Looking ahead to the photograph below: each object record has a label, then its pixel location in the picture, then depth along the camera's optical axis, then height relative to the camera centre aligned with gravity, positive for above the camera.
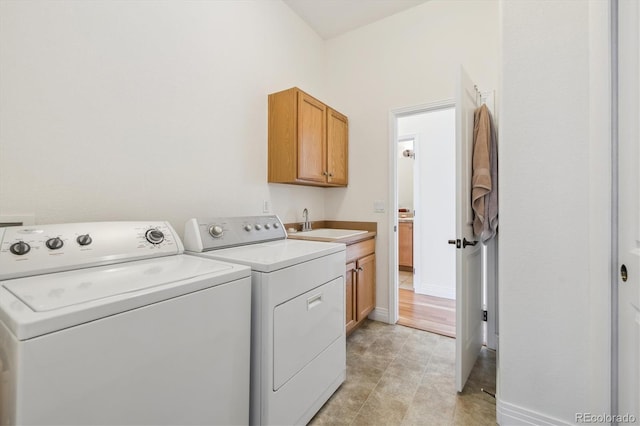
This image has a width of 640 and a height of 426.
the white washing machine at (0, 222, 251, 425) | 0.64 -0.33
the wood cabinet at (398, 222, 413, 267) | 4.68 -0.56
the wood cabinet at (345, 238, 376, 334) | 2.32 -0.64
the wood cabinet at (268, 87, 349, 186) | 2.23 +0.61
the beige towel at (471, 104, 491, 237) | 1.78 +0.28
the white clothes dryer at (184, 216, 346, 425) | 1.19 -0.49
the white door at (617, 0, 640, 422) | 0.99 +0.00
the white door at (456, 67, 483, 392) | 1.68 -0.15
